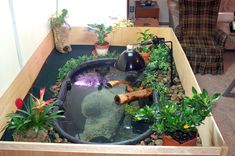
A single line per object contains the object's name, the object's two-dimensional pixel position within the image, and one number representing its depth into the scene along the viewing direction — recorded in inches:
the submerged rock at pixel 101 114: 82.6
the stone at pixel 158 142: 75.6
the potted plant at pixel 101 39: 129.0
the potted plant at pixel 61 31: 132.8
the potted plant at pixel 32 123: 69.6
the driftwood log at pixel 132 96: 95.7
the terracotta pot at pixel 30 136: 69.9
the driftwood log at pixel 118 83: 104.2
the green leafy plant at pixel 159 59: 113.9
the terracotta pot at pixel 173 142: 66.2
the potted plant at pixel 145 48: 120.2
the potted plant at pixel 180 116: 64.7
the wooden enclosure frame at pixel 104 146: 61.2
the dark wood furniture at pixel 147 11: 232.8
